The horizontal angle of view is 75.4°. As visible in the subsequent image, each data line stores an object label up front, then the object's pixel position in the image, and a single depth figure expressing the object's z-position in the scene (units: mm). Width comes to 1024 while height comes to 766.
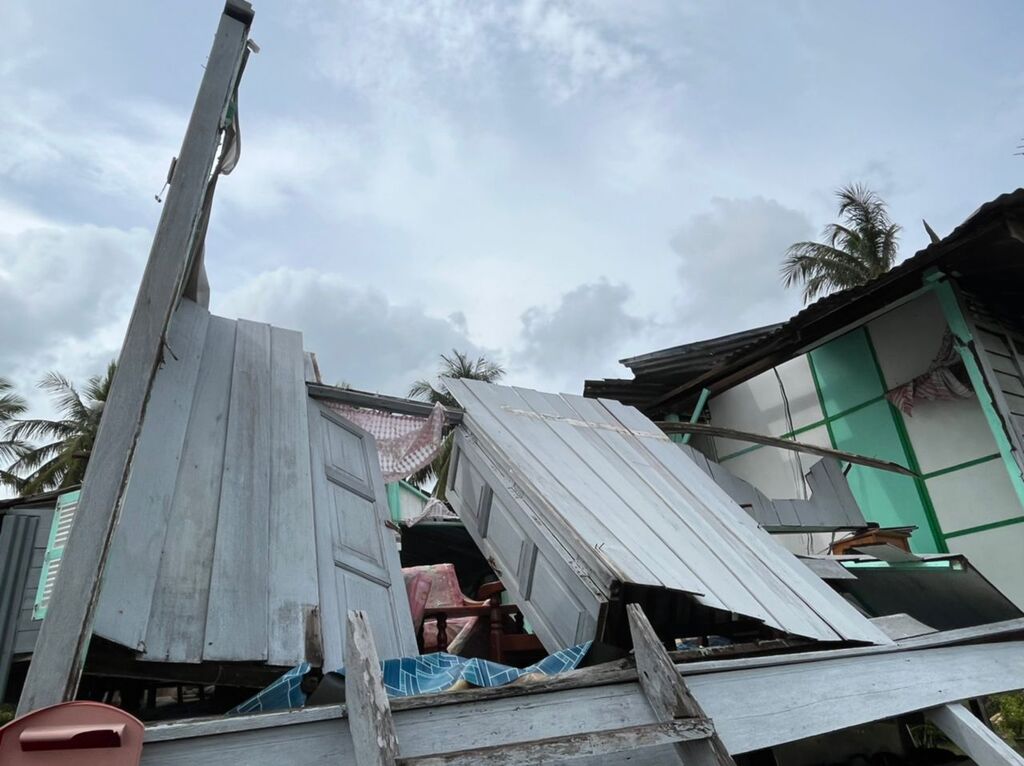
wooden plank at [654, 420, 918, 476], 6184
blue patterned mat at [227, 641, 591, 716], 2188
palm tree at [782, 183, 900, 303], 21016
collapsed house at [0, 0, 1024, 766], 1868
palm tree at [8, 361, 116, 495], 22547
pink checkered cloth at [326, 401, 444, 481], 4395
